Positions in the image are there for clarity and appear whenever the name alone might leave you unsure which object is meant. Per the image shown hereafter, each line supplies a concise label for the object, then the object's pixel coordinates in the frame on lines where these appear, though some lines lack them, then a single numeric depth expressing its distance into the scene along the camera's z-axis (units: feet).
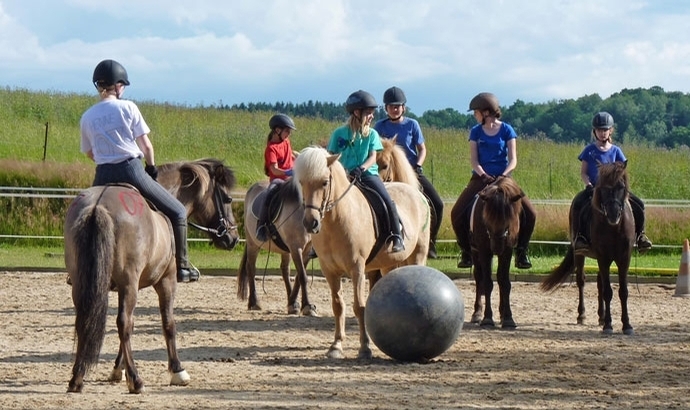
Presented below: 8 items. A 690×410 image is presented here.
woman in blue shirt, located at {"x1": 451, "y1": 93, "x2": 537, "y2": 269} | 45.96
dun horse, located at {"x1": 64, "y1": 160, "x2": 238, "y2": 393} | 26.96
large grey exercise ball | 33.53
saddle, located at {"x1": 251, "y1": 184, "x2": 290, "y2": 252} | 44.79
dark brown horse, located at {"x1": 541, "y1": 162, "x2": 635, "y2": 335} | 43.65
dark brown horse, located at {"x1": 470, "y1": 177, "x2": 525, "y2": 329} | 44.93
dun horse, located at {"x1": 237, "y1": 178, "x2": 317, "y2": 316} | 45.03
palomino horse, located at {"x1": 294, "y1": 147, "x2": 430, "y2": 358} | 33.19
